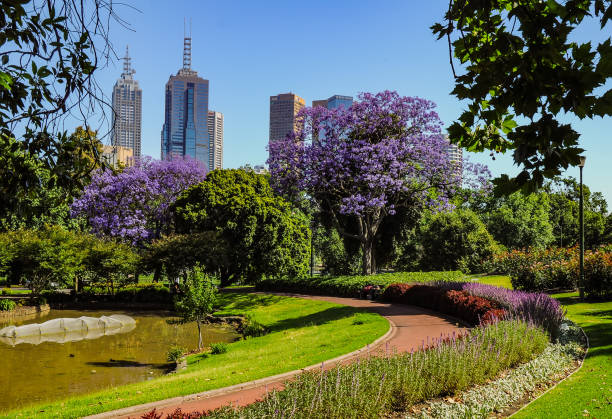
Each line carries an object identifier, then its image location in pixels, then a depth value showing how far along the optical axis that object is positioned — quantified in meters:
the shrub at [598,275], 22.17
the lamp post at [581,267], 21.62
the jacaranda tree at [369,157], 28.86
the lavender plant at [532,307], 13.55
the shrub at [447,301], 16.08
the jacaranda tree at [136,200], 38.38
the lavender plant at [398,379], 6.38
